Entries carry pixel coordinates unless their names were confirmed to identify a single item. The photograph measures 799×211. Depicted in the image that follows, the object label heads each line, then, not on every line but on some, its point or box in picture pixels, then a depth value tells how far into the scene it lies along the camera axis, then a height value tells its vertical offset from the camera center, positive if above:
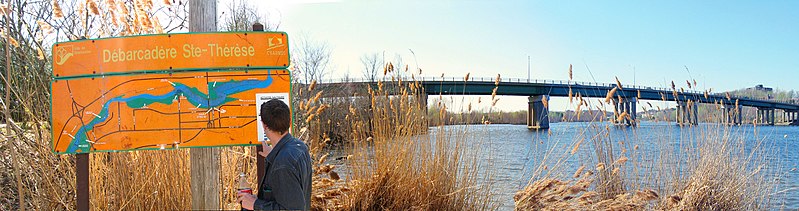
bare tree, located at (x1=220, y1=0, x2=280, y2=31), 12.41 +1.96
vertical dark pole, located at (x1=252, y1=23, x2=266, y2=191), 3.36 -0.34
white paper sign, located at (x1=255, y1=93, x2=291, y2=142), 3.27 +0.03
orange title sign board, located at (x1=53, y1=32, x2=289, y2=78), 3.17 +0.28
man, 2.55 -0.29
